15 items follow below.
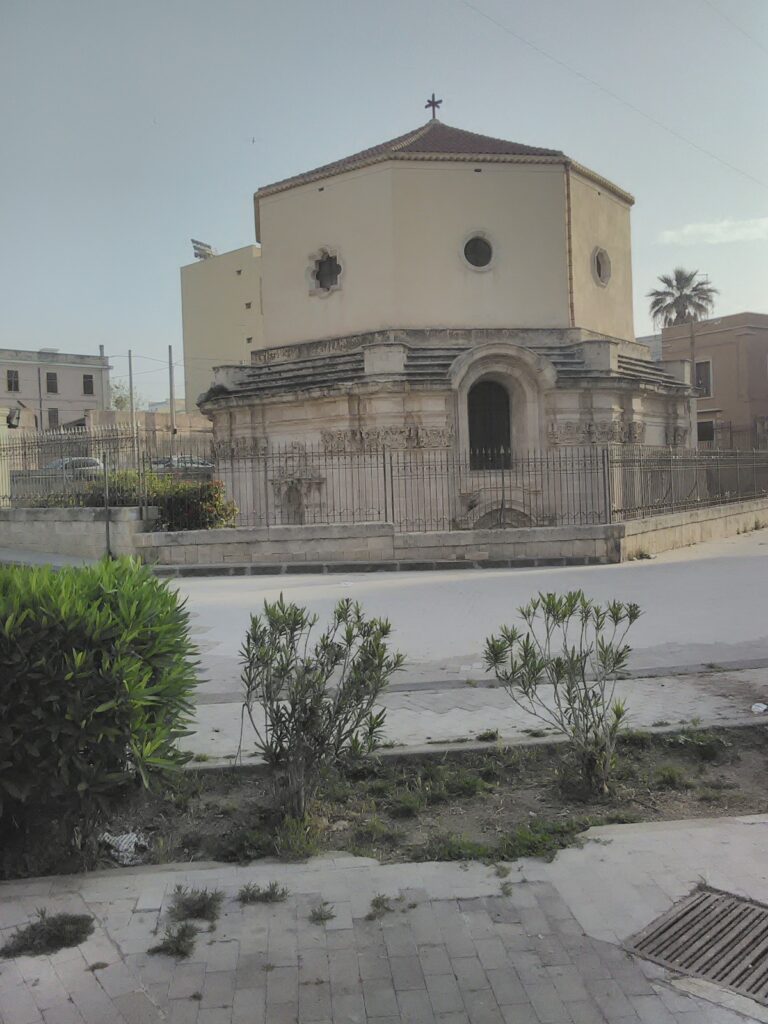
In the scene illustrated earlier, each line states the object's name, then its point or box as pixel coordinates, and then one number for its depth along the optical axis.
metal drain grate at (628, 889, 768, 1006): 2.92
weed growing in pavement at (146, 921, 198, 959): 3.02
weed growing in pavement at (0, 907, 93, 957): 3.03
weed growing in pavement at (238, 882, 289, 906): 3.37
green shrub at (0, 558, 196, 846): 3.44
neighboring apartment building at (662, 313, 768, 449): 38.66
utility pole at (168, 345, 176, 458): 47.12
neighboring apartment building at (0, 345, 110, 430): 58.28
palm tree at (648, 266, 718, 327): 49.34
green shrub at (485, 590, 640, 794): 4.33
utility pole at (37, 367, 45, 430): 58.56
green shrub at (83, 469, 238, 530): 15.46
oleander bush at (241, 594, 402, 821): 3.99
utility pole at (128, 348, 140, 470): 15.13
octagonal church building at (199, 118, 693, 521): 19.44
